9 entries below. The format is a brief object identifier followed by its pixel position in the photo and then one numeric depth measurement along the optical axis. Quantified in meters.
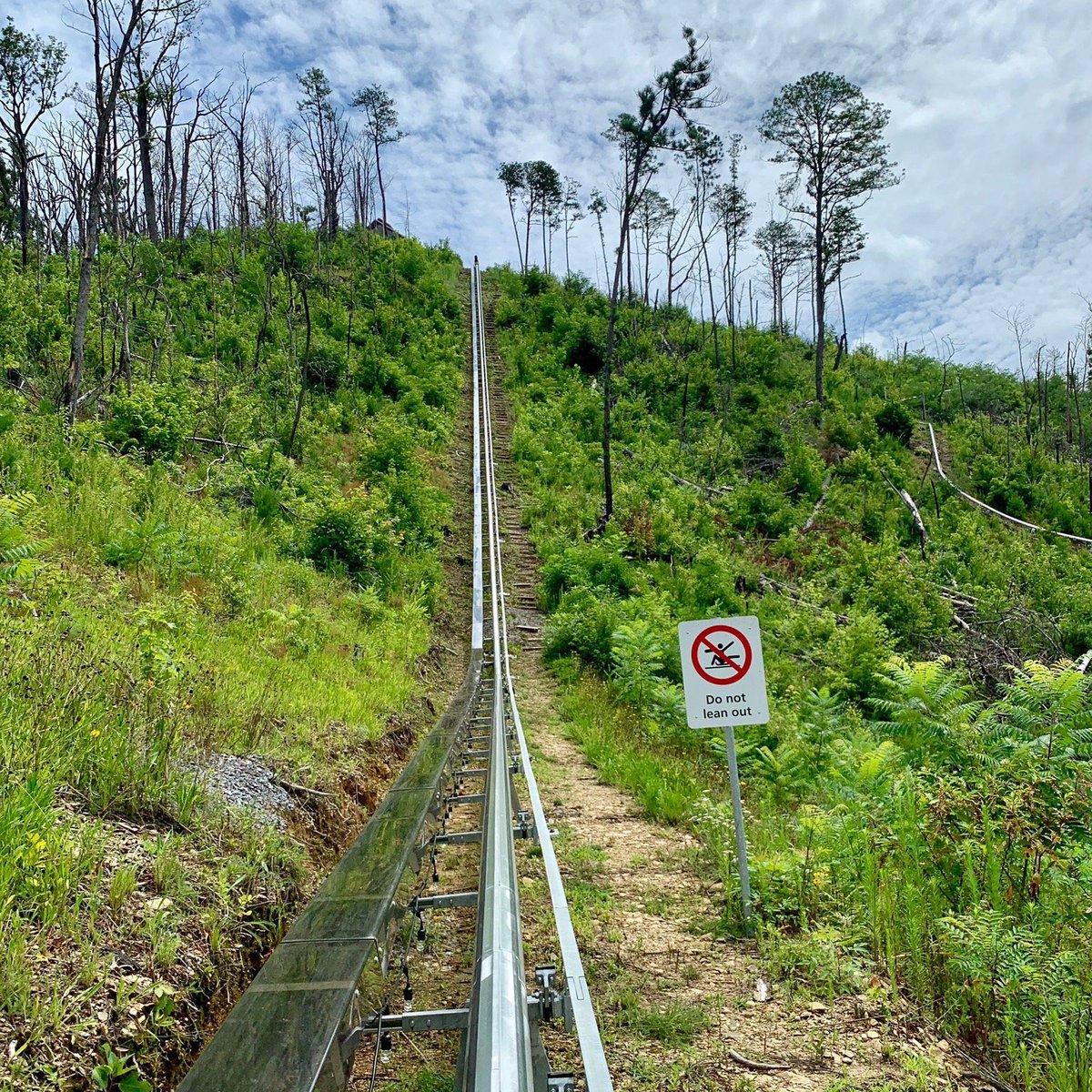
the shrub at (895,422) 29.30
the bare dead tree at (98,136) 11.07
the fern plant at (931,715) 6.00
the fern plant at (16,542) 4.51
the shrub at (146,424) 11.47
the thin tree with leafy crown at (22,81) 20.55
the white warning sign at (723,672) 4.74
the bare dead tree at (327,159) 35.47
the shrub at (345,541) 12.68
